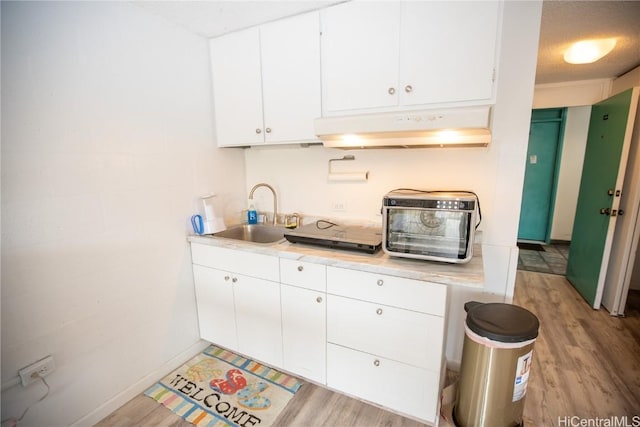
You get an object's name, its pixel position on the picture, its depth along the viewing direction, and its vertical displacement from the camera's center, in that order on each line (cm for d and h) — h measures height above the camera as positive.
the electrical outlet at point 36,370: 130 -93
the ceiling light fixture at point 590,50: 222 +88
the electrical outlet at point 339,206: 214 -30
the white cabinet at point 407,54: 137 +57
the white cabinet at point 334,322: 143 -89
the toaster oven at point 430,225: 136 -30
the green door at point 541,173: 447 -14
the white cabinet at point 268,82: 173 +55
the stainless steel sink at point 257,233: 225 -52
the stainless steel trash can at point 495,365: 136 -98
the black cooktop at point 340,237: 160 -42
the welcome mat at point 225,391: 162 -139
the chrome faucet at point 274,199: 224 -26
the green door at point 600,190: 252 -26
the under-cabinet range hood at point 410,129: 132 +18
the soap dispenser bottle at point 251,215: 236 -40
